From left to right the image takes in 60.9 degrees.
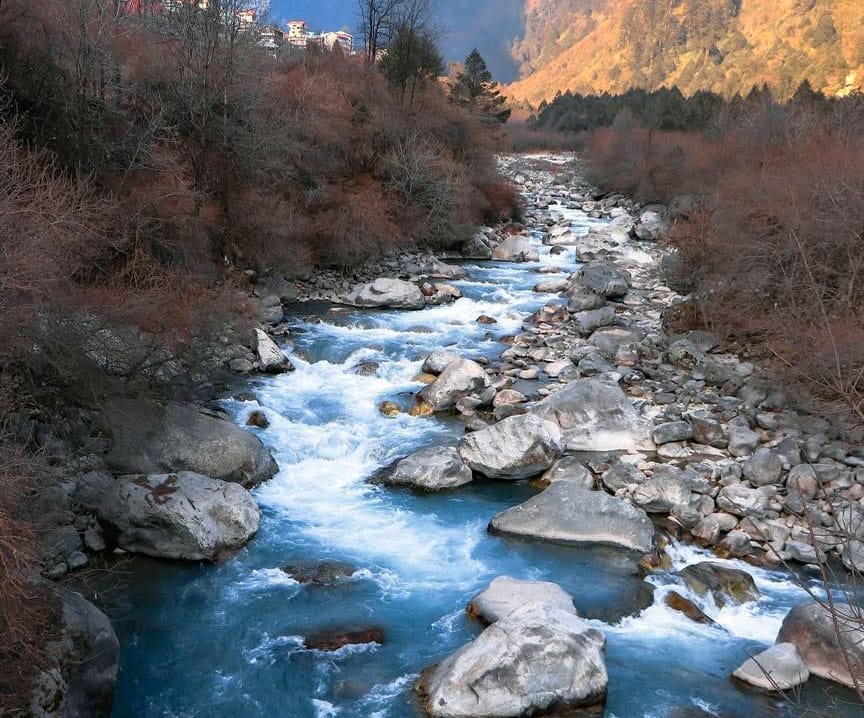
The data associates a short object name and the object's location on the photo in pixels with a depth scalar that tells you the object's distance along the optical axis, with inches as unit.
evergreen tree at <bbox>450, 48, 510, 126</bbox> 1812.3
